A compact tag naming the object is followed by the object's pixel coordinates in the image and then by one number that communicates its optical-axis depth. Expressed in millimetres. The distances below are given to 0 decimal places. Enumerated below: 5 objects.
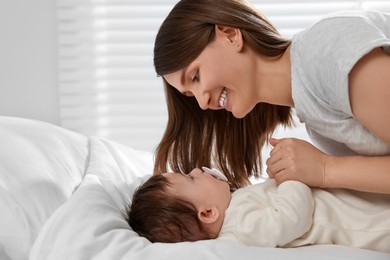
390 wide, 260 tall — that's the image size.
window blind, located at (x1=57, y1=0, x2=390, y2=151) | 2840
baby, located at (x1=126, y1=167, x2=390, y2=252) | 1516
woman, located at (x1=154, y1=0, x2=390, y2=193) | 1526
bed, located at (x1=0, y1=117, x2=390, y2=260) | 1403
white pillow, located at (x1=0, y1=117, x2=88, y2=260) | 1515
